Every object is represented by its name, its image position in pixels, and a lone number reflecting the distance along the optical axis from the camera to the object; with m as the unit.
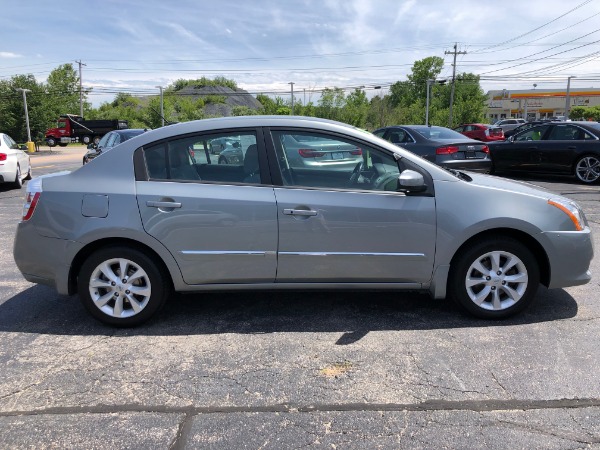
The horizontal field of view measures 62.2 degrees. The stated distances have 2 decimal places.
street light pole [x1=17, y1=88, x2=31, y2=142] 35.74
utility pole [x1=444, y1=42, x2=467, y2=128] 64.33
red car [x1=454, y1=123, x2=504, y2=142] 24.77
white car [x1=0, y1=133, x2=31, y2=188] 12.26
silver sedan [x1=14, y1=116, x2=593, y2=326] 3.80
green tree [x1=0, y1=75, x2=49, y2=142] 37.84
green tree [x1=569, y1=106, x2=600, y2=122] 70.19
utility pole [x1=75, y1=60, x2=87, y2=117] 58.88
